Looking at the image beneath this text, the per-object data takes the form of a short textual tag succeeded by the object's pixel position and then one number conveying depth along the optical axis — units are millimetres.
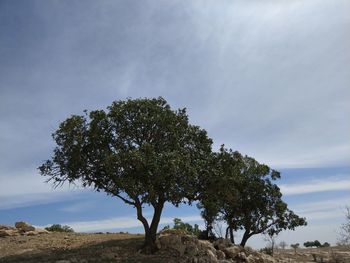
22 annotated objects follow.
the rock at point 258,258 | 32116
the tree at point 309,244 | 79250
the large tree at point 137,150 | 25938
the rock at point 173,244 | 27781
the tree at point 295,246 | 63319
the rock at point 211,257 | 27805
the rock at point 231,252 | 30859
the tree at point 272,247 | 41325
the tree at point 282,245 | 59625
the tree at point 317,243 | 77844
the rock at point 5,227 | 34297
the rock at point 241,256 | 31406
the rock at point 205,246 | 28962
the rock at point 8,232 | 32656
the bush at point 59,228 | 42159
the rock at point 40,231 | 34034
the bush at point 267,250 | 43250
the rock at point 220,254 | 29531
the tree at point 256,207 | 37125
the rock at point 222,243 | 31445
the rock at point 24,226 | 34125
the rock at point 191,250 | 27781
